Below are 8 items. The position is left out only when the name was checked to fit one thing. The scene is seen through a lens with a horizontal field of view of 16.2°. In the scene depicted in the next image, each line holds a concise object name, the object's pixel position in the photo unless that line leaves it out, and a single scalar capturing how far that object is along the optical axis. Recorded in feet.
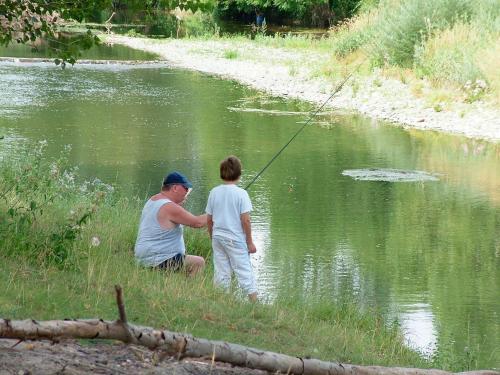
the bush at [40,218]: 41.46
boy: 45.97
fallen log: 25.06
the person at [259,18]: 360.84
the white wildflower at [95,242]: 45.28
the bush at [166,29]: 314.34
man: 47.01
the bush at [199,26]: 304.12
